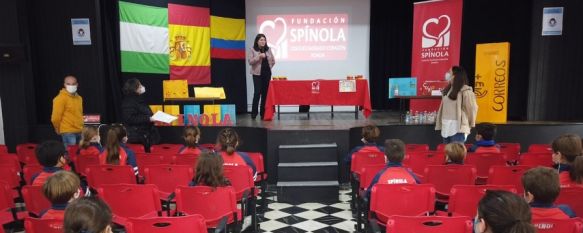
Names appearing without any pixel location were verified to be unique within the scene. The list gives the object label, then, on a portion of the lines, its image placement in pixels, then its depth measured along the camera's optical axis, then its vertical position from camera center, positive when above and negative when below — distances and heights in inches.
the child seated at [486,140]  186.2 -28.2
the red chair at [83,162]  181.5 -35.9
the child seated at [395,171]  135.7 -30.6
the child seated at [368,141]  192.5 -30.1
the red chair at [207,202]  123.8 -37.2
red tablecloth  311.0 -11.0
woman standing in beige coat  224.8 -15.4
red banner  345.1 +32.9
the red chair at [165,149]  218.2 -37.4
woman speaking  317.7 +11.6
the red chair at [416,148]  212.4 -36.3
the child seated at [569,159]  126.7 -26.3
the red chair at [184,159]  182.1 -34.9
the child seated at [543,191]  92.7 -25.8
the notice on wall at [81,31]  295.1 +36.8
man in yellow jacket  223.5 -17.6
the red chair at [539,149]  210.9 -36.4
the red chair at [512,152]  210.6 -37.9
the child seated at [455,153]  154.4 -27.8
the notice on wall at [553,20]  322.3 +46.9
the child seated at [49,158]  131.3 -24.8
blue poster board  328.8 -5.7
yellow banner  313.1 -1.2
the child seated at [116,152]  165.2 -29.5
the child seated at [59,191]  98.0 -26.4
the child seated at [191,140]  193.2 -28.0
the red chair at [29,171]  159.6 -35.0
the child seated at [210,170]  128.5 -28.2
